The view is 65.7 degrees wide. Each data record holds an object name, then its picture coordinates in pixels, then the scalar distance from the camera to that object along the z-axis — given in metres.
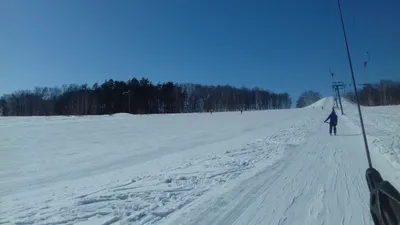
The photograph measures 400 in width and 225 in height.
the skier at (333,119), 22.58
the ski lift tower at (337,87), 61.56
